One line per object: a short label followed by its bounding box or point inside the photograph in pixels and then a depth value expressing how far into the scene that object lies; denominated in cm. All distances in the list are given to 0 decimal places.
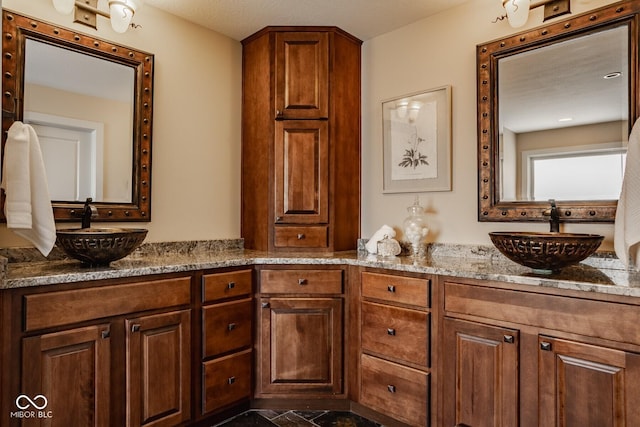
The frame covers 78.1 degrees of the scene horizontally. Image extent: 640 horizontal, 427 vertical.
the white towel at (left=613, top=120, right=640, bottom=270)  158
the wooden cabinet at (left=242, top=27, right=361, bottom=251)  268
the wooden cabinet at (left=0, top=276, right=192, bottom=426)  155
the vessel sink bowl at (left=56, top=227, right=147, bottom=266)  175
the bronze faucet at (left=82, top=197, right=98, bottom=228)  209
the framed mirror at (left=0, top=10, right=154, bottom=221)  200
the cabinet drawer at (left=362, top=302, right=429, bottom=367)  198
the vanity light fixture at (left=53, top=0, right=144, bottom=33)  217
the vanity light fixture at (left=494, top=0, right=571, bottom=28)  206
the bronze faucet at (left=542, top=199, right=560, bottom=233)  200
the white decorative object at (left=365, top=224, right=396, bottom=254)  257
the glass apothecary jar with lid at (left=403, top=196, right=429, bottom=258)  246
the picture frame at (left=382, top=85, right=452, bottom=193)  249
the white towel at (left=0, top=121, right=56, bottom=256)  163
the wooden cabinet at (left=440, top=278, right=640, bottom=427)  145
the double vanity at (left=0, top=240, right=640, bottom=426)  152
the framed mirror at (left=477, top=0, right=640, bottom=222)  192
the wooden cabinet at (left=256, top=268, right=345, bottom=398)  231
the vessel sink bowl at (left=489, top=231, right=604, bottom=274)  163
